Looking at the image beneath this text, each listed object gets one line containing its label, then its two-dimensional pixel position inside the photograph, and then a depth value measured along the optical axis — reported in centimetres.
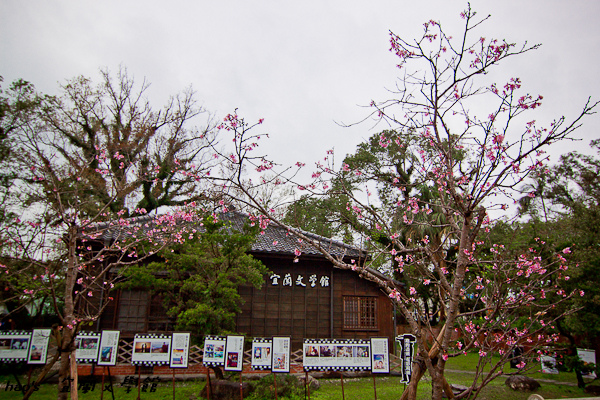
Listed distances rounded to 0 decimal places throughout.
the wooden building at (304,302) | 1349
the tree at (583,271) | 1041
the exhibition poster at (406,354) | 784
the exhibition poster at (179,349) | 831
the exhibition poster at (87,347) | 833
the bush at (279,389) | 874
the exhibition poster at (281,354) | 823
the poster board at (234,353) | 832
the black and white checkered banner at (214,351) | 835
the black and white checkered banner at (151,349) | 832
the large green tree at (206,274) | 998
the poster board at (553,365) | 1250
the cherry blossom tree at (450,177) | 437
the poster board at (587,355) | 1152
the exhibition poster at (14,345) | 822
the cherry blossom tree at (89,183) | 658
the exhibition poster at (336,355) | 841
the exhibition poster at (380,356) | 834
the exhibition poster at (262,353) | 823
